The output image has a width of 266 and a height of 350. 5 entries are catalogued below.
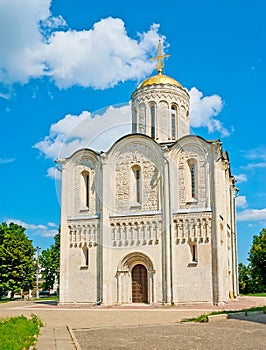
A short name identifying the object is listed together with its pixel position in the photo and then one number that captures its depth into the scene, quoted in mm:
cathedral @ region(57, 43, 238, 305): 28312
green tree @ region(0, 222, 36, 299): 42844
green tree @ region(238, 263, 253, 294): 47438
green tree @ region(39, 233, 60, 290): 53281
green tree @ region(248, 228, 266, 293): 44719
